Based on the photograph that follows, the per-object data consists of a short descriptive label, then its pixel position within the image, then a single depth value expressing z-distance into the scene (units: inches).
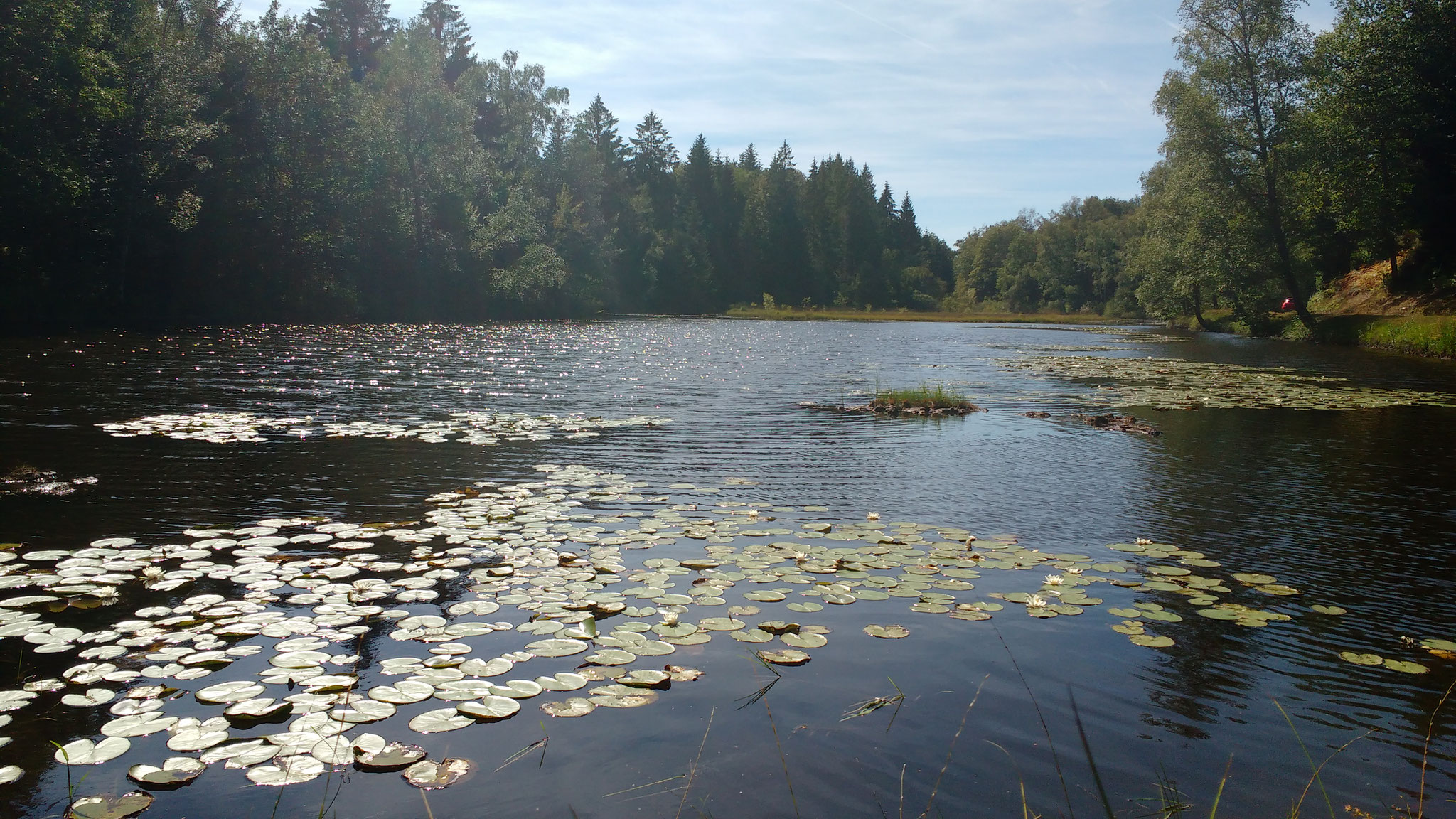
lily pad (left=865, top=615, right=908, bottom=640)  240.1
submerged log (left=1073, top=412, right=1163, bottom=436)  638.5
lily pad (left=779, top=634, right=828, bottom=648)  230.5
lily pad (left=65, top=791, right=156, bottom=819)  146.2
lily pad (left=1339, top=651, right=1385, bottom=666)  225.8
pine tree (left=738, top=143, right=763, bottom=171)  5782.5
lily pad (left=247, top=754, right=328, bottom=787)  157.4
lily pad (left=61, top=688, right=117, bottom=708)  180.1
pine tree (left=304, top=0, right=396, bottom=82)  3292.3
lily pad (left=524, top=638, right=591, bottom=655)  215.8
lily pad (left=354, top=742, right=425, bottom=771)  163.0
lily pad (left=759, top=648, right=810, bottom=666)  221.9
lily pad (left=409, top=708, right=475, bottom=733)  177.0
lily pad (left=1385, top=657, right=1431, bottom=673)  221.1
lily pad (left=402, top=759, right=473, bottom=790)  159.8
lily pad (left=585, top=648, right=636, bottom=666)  213.0
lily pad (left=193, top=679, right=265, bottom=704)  184.2
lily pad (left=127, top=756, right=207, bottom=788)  156.2
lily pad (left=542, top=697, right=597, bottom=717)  187.8
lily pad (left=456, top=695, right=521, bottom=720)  183.2
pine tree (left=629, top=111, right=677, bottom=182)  4640.8
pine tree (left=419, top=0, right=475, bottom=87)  3528.5
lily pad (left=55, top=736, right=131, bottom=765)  160.9
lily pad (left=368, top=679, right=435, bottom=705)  187.2
